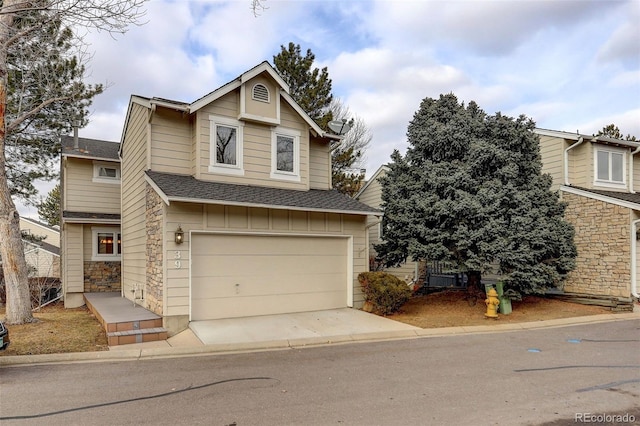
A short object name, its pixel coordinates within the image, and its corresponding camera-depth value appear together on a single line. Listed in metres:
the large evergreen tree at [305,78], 21.55
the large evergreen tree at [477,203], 10.90
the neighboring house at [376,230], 17.69
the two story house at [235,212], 8.99
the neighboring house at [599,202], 12.48
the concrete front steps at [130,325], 7.66
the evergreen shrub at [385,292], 10.38
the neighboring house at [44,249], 18.52
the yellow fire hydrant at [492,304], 10.31
